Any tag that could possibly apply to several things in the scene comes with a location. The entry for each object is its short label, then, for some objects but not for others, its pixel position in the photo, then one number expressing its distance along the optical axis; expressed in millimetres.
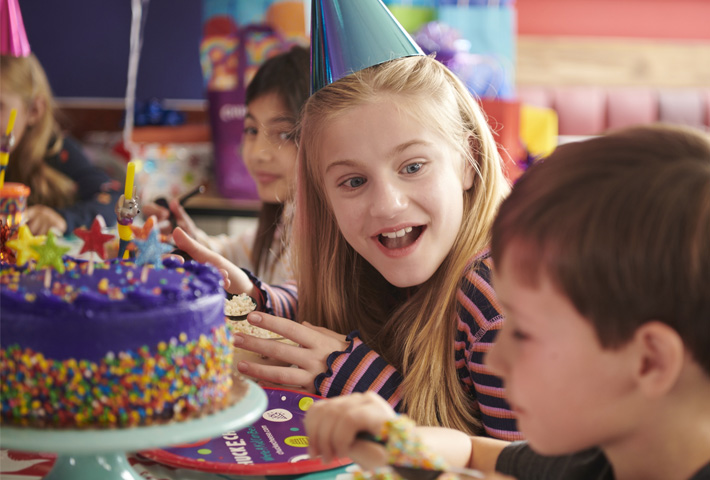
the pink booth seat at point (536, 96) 4520
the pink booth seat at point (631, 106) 4555
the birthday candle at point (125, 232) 864
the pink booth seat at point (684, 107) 4539
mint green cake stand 574
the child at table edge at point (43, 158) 2291
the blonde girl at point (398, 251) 1009
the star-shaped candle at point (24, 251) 731
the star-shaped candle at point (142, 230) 925
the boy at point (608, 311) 534
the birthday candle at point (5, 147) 1071
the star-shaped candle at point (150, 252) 738
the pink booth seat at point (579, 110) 4539
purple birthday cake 612
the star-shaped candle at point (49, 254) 704
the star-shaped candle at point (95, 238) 917
